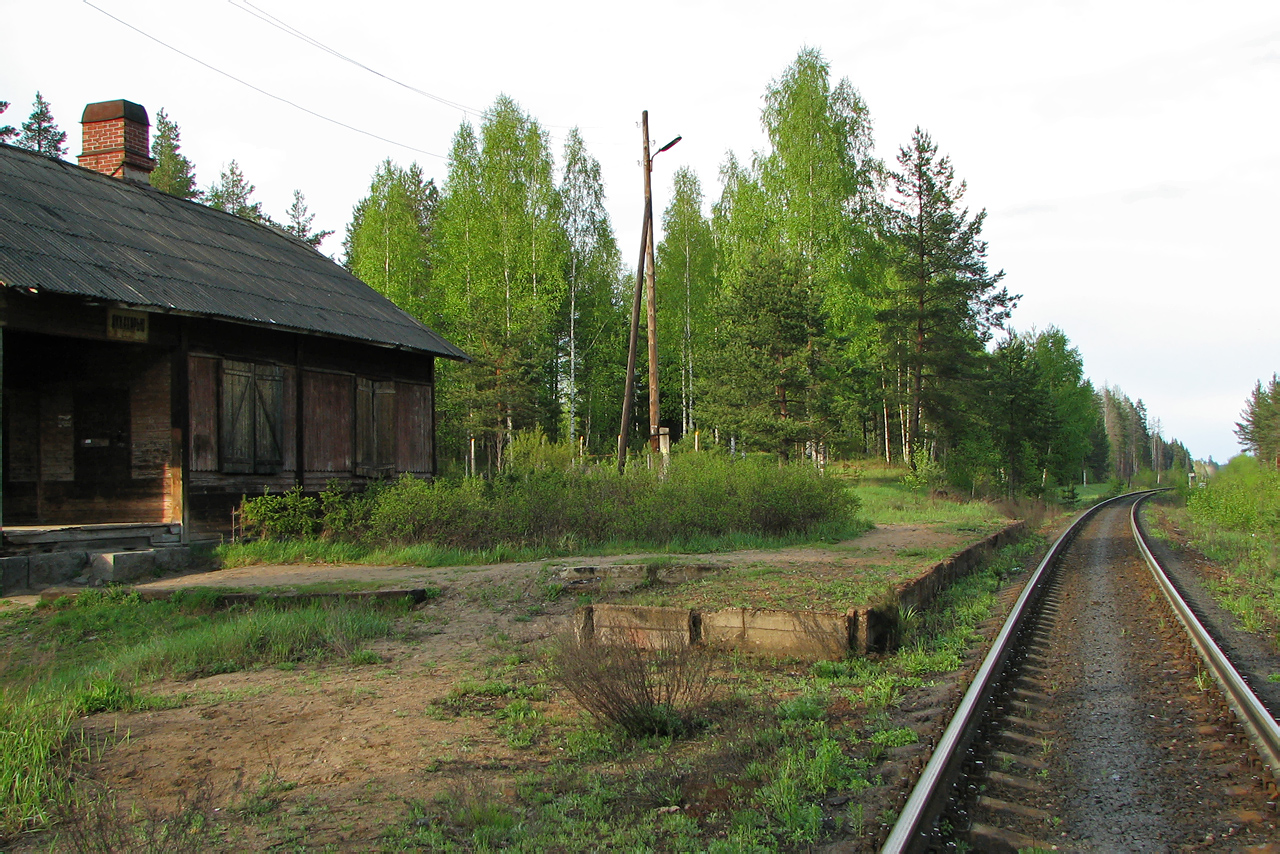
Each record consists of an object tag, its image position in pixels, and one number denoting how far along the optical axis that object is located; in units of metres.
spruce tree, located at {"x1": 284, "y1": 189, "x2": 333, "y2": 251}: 53.94
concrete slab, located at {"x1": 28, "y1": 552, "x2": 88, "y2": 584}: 11.35
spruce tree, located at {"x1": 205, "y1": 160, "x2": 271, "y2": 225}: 48.84
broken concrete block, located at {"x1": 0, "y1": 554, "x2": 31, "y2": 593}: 11.03
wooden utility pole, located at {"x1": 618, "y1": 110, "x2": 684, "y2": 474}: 18.30
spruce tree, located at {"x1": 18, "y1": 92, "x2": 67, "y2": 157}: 41.47
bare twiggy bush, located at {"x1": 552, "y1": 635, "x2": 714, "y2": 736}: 5.27
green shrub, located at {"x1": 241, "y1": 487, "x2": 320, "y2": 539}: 14.28
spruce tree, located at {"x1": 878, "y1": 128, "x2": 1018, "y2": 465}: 31.42
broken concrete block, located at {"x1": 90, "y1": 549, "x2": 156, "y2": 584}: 11.85
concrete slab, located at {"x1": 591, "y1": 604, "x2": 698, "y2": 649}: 7.13
